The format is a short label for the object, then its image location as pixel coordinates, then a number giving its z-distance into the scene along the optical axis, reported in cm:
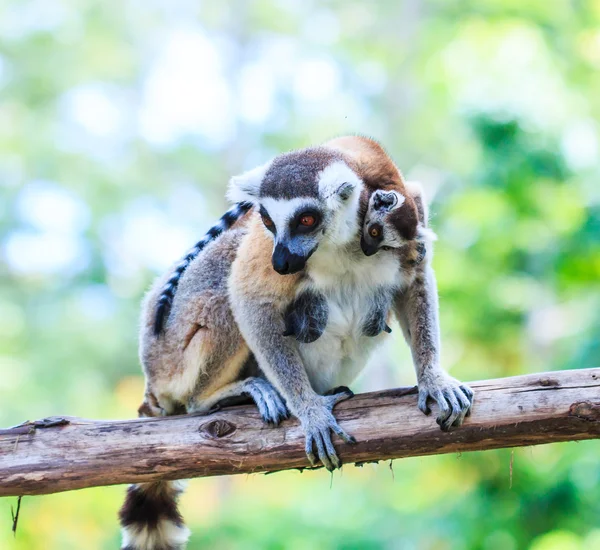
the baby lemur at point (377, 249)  367
